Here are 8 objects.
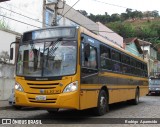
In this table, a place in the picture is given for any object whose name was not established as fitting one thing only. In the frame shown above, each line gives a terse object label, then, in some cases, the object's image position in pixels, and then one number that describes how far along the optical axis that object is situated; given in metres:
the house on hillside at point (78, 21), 28.56
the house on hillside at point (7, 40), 22.03
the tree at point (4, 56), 21.64
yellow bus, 10.77
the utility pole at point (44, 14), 27.02
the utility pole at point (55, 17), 21.75
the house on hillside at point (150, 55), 68.79
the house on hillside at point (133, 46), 54.56
